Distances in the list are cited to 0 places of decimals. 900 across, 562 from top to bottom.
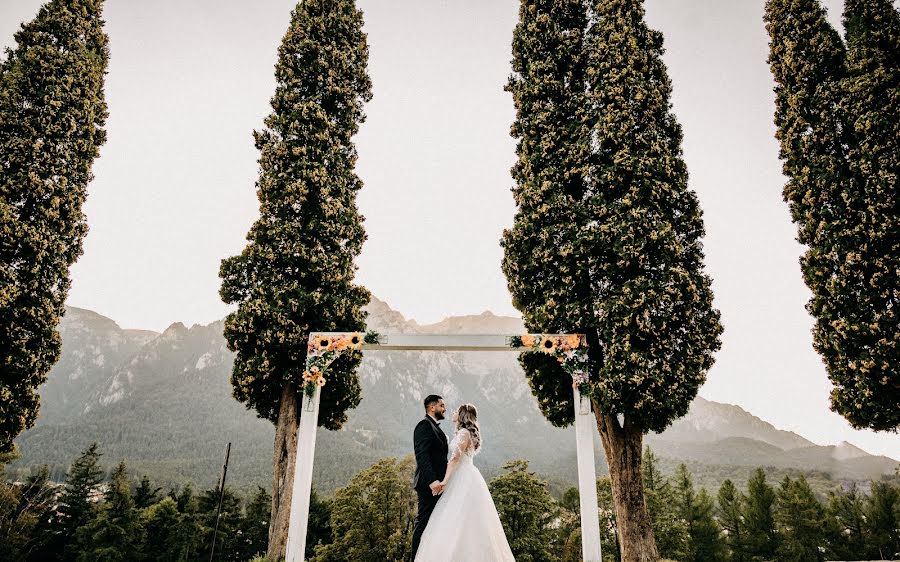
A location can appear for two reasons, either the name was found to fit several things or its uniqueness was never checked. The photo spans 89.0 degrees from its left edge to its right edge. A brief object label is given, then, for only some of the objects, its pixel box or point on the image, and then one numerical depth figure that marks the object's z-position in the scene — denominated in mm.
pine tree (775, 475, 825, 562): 31406
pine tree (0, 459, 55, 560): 27047
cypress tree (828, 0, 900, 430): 7945
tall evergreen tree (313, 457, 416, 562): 26734
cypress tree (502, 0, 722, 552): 8422
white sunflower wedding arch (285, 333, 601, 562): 7289
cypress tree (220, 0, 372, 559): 9539
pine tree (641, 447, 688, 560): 30689
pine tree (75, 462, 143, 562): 31922
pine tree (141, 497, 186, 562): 33594
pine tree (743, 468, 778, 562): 32844
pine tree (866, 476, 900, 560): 31859
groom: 5594
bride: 5285
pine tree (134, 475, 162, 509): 39625
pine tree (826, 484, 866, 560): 32156
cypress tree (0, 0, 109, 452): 9258
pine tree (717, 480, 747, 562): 33812
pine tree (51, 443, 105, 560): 33000
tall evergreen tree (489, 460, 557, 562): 26734
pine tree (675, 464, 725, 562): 33719
